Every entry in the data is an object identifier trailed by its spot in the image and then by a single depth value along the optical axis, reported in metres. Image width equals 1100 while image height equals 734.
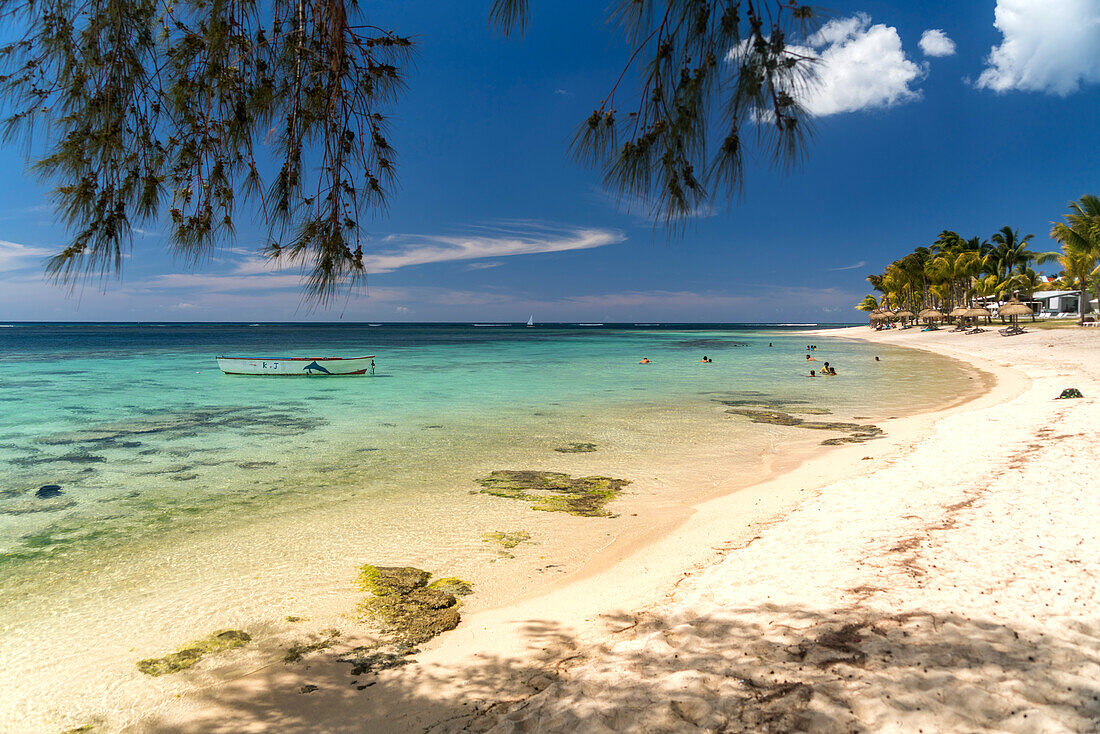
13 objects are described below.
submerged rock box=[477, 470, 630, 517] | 7.47
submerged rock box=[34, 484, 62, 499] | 8.58
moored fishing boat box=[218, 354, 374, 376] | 26.36
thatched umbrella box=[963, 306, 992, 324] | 50.21
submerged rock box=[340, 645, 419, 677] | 3.84
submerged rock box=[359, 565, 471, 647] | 4.34
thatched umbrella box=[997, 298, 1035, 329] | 42.44
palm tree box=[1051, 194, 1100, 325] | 39.31
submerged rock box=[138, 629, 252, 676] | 3.98
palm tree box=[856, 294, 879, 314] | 115.06
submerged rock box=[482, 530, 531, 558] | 6.11
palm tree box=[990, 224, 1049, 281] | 57.25
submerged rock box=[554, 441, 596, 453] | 11.09
